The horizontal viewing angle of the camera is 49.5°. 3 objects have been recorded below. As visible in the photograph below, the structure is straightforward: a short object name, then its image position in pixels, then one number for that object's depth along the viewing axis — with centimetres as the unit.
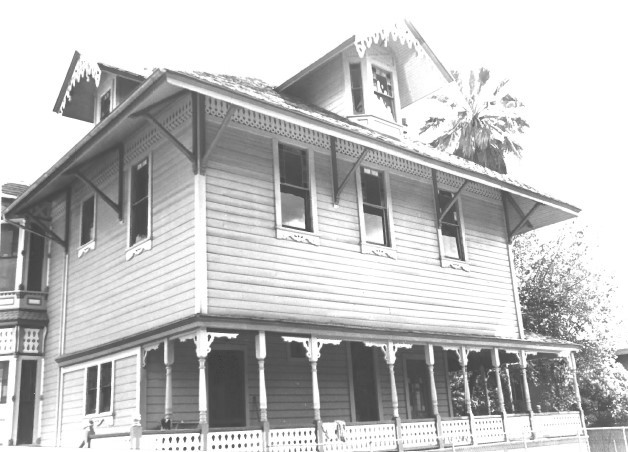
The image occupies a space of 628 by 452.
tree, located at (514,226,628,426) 2841
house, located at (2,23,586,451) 1334
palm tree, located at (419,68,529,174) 3164
